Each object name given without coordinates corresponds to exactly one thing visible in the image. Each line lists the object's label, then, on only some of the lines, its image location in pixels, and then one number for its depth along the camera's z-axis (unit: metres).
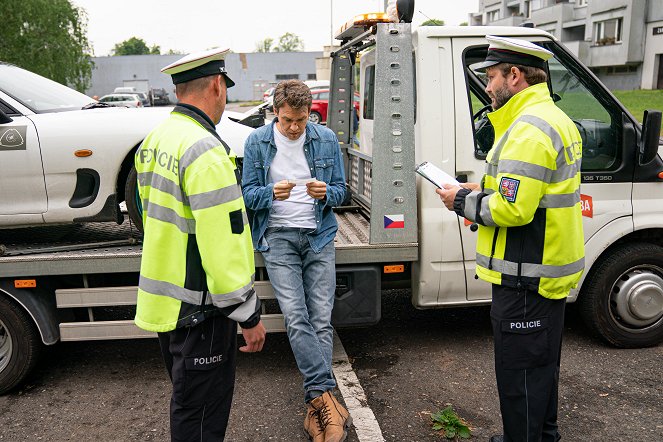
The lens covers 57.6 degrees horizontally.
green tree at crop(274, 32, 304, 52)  121.25
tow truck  3.81
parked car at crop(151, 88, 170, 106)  46.97
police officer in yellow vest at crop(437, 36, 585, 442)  2.56
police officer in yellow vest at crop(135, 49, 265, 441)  2.25
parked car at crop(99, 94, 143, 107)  34.79
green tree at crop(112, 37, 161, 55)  121.88
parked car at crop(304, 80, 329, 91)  21.33
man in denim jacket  3.57
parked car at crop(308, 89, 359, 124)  20.66
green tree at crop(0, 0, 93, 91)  19.27
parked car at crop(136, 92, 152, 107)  39.52
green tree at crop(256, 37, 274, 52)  122.69
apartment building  39.31
